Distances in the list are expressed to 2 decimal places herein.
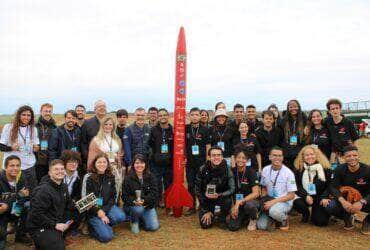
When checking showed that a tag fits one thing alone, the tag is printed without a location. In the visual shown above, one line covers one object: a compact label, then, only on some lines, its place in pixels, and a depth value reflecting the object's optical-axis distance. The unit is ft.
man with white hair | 22.00
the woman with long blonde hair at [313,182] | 19.74
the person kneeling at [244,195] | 19.07
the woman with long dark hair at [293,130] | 22.08
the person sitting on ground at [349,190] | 18.40
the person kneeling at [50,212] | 15.07
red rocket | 22.04
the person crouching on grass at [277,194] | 19.10
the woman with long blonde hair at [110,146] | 20.38
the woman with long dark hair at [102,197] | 17.97
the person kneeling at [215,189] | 19.51
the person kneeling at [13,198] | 16.33
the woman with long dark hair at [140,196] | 19.07
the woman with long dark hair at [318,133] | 21.83
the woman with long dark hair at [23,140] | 19.06
